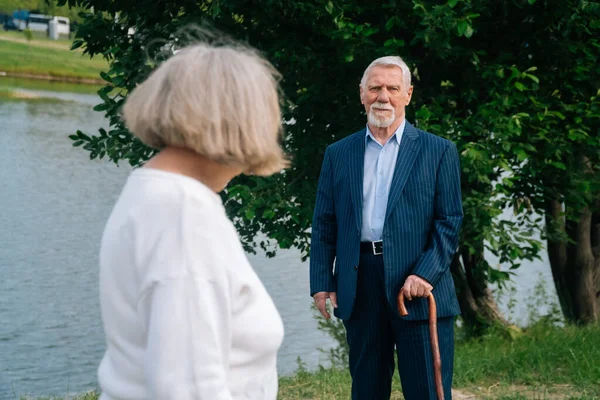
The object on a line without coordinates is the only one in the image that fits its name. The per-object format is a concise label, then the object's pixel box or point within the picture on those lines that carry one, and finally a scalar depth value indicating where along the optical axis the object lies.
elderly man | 4.09
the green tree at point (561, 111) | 6.83
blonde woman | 1.77
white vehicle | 73.12
